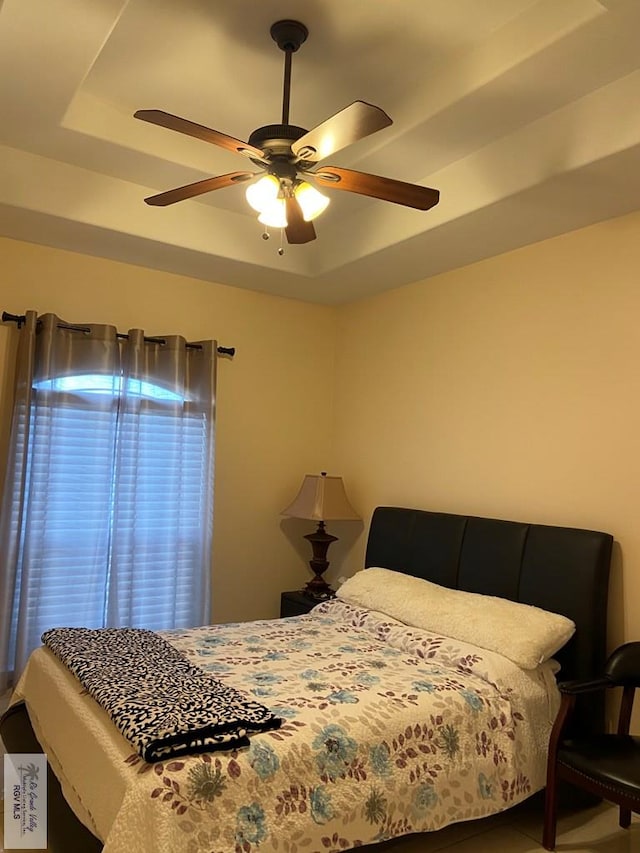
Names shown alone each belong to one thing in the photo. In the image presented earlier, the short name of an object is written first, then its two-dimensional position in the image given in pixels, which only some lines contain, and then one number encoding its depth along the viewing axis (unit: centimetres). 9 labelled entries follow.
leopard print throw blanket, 178
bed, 174
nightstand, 390
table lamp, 402
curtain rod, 341
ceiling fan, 200
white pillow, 255
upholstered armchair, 212
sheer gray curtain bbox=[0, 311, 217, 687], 335
